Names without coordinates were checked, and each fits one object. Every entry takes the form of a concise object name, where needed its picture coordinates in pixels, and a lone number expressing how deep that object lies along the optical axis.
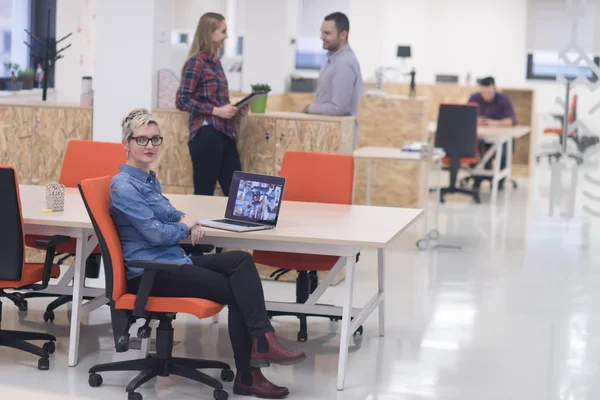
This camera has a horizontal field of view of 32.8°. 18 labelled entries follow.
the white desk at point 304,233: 4.54
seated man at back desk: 12.02
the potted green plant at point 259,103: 7.00
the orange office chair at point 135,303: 4.27
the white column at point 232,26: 15.26
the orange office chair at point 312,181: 5.67
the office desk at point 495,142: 11.34
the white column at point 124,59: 7.00
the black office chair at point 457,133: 10.63
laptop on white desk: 4.70
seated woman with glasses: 4.36
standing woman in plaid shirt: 6.51
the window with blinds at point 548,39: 16.34
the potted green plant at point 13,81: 10.91
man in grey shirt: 6.90
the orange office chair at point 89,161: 5.90
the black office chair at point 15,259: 4.57
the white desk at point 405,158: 7.83
